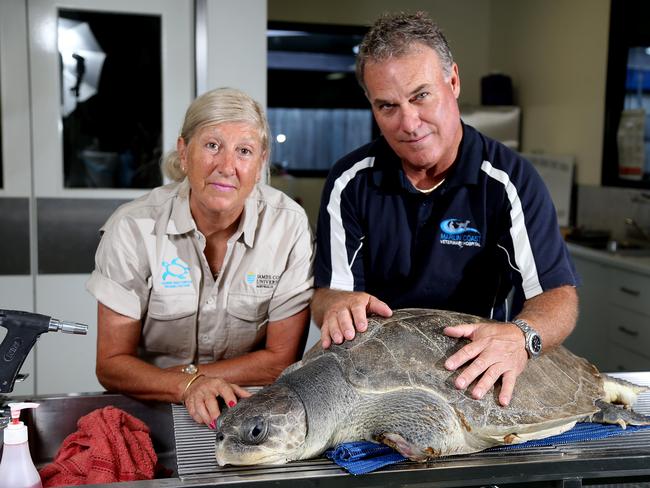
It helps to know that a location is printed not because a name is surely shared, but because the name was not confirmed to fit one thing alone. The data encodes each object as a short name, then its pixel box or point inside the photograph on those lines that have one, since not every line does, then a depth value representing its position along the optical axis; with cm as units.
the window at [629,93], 420
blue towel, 110
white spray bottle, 108
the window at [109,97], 316
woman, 167
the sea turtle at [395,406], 112
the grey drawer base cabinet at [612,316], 354
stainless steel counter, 105
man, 150
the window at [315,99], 552
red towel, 121
